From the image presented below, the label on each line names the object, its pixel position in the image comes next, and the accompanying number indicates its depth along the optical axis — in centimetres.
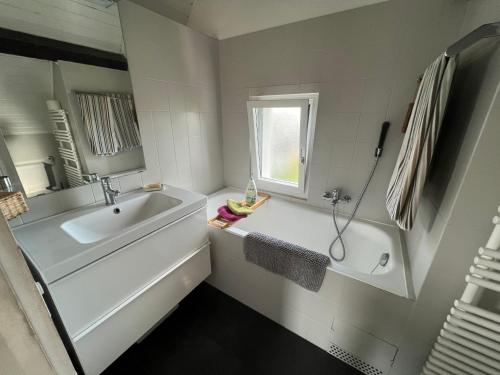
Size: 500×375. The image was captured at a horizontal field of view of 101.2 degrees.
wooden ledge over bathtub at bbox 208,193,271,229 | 158
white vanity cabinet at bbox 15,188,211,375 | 82
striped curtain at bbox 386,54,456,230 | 81
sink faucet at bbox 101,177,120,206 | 123
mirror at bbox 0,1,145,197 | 94
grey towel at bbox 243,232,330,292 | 118
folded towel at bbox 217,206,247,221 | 169
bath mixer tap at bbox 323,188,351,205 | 169
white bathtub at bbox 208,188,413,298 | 113
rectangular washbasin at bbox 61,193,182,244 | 108
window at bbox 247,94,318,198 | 170
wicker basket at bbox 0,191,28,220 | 81
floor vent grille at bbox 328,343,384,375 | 119
